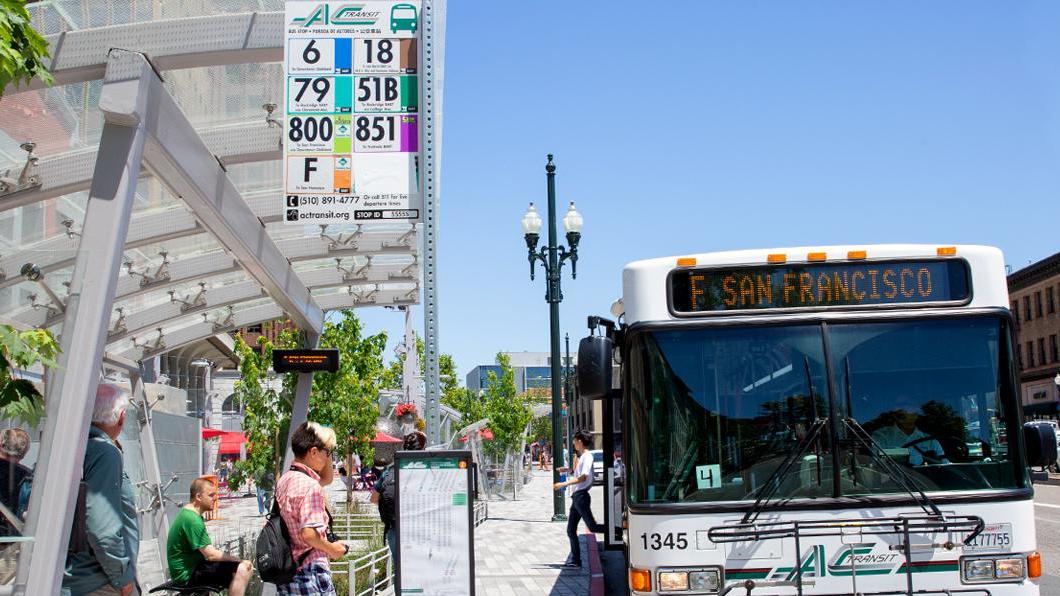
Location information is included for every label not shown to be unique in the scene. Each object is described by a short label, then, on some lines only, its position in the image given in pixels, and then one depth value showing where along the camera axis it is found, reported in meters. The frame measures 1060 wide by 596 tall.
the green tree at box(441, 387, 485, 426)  53.16
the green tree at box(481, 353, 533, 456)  47.75
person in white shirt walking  13.43
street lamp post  22.11
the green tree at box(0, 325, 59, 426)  4.36
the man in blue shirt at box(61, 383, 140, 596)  5.72
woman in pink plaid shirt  5.71
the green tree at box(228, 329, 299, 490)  22.77
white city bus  6.49
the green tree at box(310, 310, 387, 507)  25.75
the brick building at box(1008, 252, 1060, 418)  61.78
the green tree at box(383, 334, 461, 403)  48.53
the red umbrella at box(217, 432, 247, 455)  39.56
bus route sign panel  8.05
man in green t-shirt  7.01
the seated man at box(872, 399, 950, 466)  6.72
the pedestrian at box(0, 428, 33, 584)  5.71
